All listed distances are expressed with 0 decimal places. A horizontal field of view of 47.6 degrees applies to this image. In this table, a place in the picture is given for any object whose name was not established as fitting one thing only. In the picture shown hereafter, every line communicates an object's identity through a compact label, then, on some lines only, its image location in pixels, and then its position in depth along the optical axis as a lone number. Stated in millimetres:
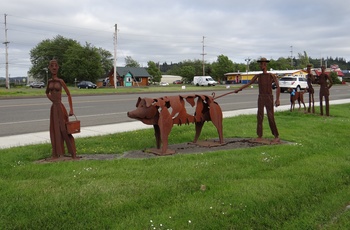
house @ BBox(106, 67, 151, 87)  79688
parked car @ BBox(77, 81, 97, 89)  57909
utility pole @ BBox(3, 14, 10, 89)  56091
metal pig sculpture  7418
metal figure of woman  7117
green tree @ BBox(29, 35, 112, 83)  77562
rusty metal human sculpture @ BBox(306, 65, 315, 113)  14851
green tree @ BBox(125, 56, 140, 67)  118500
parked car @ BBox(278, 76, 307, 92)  36406
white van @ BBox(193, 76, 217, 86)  64438
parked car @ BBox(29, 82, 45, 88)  67150
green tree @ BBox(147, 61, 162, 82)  98562
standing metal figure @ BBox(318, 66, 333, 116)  14578
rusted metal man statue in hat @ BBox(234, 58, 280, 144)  8742
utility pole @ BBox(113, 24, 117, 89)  46425
